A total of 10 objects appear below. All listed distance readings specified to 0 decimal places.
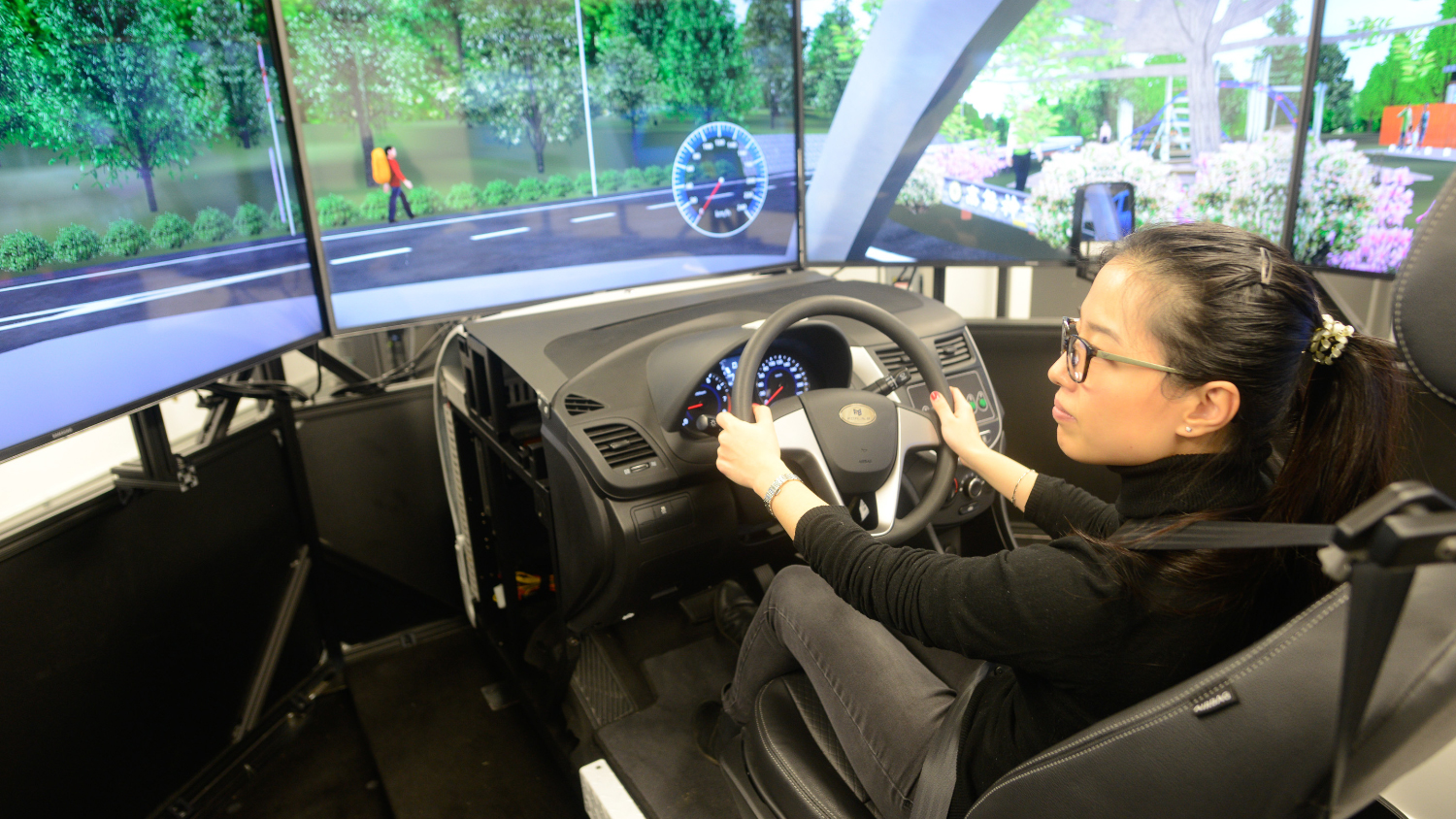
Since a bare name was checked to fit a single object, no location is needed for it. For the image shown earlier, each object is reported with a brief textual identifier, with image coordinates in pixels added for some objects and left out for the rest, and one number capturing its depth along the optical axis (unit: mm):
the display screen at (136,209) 1278
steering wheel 1282
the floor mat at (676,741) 1645
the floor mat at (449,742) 1886
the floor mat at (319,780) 1877
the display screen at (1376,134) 1765
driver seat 582
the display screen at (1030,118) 1996
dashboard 1421
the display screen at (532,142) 1762
